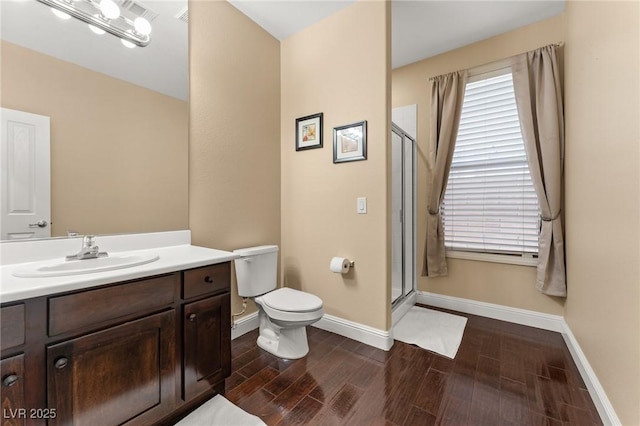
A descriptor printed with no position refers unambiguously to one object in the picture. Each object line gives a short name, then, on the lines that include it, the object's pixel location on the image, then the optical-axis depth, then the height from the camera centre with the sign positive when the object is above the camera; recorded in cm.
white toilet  181 -65
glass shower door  259 -2
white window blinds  247 +31
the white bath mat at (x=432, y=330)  207 -104
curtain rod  228 +147
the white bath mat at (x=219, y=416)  133 -105
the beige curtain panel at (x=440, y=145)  270 +70
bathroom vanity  90 -54
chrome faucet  132 -18
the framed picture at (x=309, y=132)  239 +77
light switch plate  215 +7
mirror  129 +60
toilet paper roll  217 -43
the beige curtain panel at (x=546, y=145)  222 +58
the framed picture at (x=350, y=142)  213 +60
